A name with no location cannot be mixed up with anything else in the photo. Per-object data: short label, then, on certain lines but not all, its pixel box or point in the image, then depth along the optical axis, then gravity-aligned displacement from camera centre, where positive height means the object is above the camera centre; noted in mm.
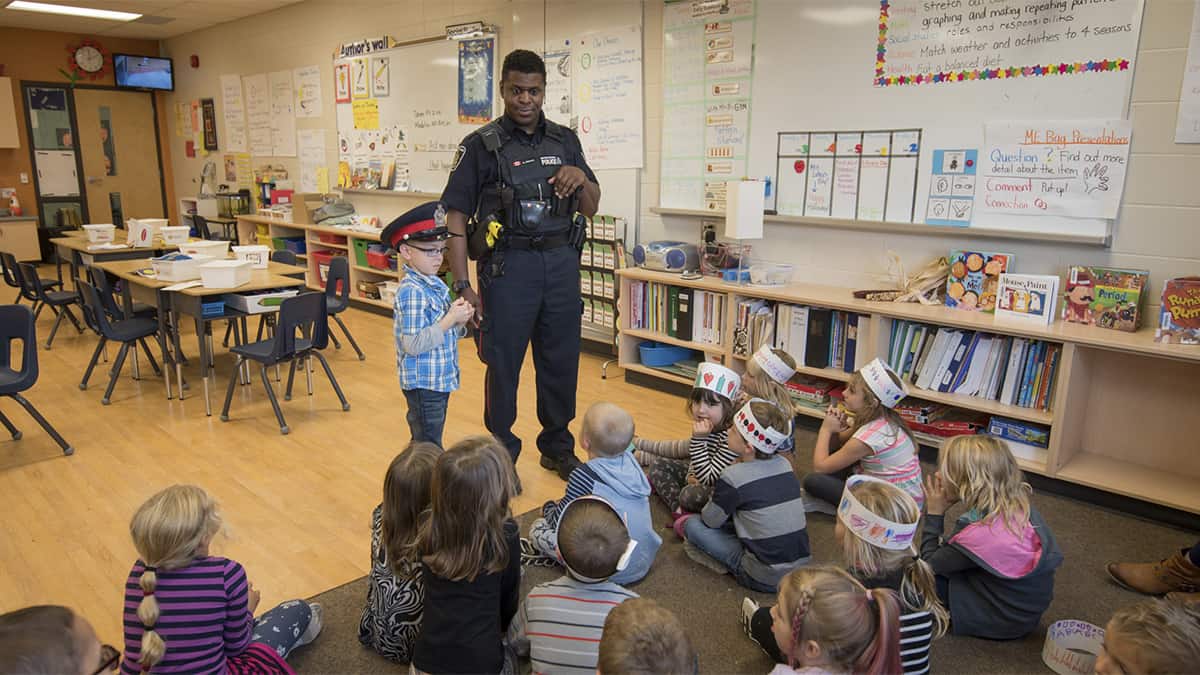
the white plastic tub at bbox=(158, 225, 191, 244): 5941 -506
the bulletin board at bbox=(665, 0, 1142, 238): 3217 +421
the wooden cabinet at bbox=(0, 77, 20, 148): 9359 +575
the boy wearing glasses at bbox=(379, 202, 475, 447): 2715 -514
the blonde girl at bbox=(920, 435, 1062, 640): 2139 -1008
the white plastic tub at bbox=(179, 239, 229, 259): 5153 -533
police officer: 3088 -238
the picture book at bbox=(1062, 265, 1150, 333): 3121 -472
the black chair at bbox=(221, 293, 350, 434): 3969 -916
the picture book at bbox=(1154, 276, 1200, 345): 2912 -490
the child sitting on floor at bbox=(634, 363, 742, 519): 2887 -972
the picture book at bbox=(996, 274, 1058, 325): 3244 -494
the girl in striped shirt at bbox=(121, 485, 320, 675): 1677 -923
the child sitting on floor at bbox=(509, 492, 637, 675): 1838 -1013
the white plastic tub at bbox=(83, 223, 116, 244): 6203 -522
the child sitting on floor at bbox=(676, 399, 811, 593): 2441 -1017
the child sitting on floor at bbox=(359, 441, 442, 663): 1969 -1005
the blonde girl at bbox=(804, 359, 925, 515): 2744 -907
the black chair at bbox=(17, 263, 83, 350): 5680 -946
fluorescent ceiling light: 8020 +1650
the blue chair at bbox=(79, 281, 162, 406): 4430 -939
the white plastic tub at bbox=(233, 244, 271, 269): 5047 -551
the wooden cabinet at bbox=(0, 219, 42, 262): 9344 -874
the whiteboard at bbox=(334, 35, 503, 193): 6410 +506
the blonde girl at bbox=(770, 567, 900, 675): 1555 -894
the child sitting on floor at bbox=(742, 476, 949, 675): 1896 -935
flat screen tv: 10281 +1251
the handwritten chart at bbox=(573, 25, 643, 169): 5031 +509
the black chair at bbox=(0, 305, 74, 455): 3570 -823
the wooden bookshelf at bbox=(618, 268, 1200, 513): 3068 -965
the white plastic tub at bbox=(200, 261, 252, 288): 4281 -579
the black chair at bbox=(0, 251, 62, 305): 5862 -802
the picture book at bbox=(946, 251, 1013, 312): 3500 -455
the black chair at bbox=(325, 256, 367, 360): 5207 -768
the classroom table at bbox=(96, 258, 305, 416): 4238 -720
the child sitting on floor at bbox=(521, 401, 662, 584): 2475 -962
